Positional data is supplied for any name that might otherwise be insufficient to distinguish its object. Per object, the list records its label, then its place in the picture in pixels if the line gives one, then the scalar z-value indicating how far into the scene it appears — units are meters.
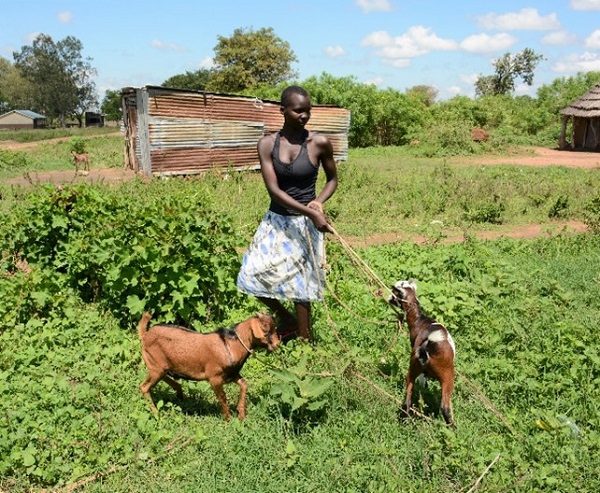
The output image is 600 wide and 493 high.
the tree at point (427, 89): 74.18
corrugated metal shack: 14.74
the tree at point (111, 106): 65.16
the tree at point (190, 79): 64.56
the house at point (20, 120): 56.41
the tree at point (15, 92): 70.44
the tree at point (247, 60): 41.12
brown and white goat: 3.11
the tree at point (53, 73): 67.75
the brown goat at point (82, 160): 16.98
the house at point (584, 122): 23.66
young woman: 3.72
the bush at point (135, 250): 4.78
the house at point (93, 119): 61.94
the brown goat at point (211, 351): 3.34
